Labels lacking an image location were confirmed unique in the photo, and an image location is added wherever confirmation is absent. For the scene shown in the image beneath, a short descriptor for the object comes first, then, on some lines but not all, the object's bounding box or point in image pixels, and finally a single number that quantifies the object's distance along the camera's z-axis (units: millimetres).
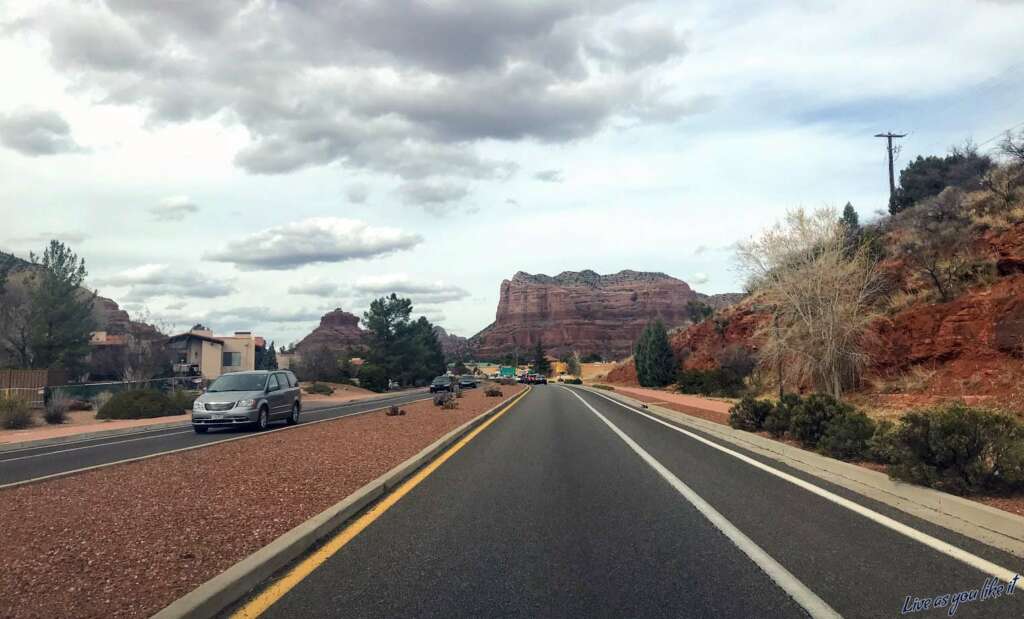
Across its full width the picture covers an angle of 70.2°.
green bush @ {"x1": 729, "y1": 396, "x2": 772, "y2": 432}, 17438
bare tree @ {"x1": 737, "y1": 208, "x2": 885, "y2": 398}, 29750
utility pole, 54625
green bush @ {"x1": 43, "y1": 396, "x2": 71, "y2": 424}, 27500
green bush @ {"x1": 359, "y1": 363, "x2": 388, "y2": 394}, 72494
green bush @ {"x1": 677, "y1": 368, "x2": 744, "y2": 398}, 45656
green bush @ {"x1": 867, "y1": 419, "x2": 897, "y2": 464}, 10086
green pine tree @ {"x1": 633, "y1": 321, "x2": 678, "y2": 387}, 63188
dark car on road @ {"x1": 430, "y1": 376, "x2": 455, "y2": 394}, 54062
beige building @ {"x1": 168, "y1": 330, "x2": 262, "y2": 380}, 74062
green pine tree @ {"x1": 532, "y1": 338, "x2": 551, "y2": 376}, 148750
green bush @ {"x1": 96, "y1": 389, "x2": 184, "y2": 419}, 29859
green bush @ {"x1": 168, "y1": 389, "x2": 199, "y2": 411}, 33712
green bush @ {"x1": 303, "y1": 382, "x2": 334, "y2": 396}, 56562
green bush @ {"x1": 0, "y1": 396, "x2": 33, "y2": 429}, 25562
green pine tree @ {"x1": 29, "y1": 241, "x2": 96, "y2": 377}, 41562
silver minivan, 19828
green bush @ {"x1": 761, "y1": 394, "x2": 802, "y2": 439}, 15500
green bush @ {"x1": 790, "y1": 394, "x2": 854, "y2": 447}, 13586
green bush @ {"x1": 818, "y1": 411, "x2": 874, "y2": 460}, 11703
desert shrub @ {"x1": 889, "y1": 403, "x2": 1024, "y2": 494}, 8414
